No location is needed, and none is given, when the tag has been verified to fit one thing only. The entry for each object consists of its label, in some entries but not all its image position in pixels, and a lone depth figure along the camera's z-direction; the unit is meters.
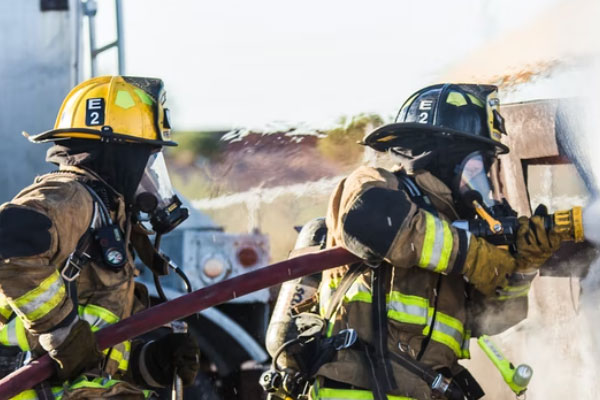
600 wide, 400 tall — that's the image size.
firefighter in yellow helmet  7.01
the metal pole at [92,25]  12.99
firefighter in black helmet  7.16
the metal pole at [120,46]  12.88
